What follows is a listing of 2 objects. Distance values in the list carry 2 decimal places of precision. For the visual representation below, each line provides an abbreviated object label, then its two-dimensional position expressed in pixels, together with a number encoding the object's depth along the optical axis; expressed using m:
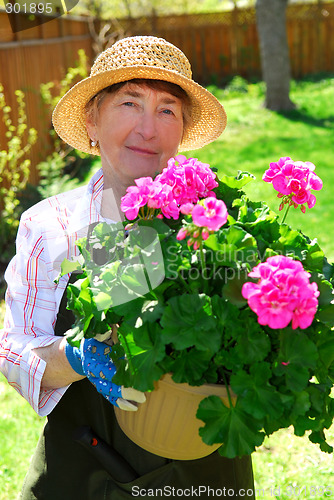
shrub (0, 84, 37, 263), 5.58
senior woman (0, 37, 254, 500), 1.72
